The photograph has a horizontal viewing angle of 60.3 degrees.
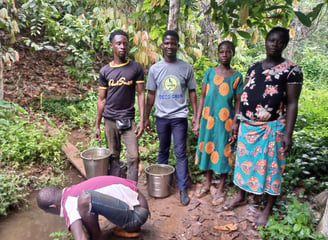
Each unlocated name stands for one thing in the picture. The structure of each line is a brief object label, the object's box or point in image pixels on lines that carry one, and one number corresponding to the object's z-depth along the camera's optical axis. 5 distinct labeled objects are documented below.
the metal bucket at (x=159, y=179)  3.06
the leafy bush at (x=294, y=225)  2.27
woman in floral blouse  2.28
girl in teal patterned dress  2.80
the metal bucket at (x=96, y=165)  3.13
